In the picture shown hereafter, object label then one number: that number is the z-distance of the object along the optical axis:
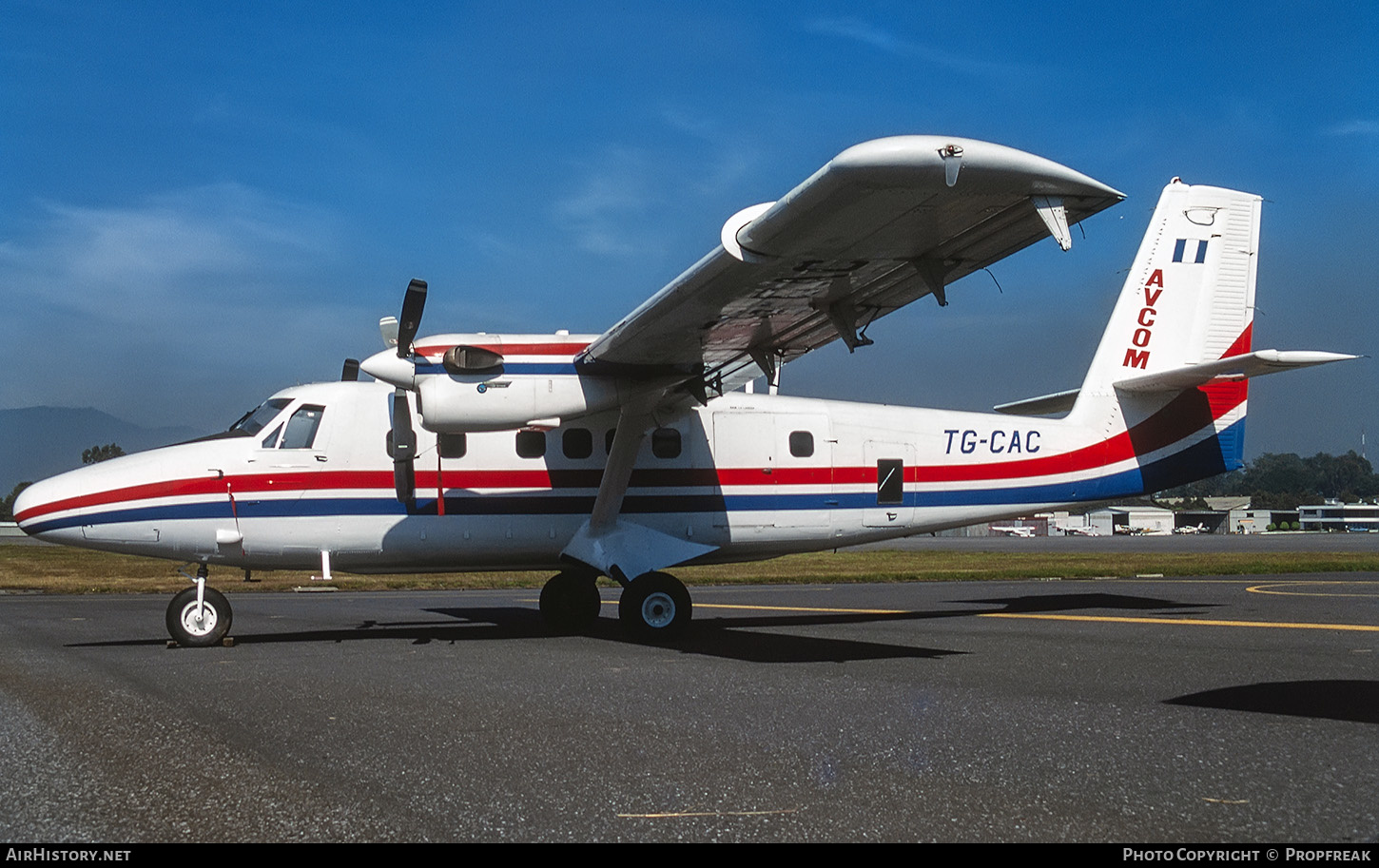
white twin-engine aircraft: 10.66
